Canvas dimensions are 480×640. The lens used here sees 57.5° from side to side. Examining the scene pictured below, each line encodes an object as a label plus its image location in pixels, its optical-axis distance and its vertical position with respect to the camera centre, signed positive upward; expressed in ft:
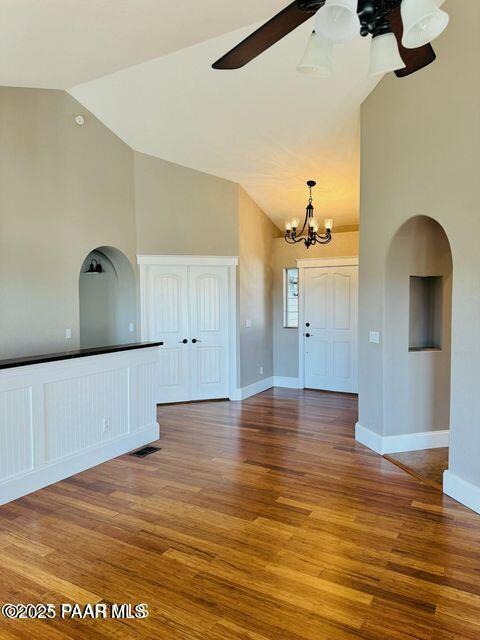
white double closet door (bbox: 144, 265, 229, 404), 20.80 -0.91
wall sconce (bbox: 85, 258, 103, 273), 19.95 +1.96
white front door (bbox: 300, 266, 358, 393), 23.72 -1.12
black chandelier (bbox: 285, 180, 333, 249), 18.15 +3.45
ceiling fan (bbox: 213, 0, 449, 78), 5.75 +4.04
